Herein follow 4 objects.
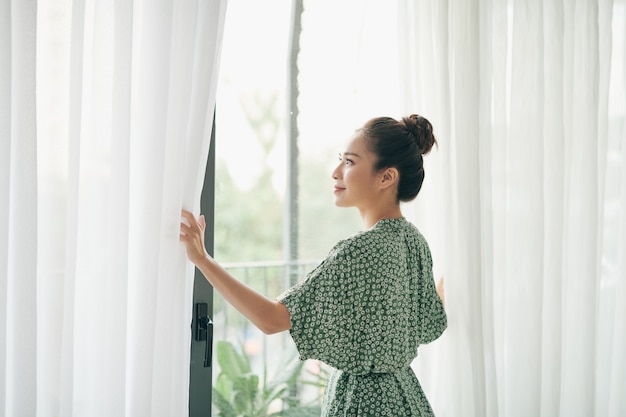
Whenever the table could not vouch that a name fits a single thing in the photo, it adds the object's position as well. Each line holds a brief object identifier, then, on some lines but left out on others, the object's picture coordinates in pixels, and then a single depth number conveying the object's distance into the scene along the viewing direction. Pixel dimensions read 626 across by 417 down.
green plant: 2.05
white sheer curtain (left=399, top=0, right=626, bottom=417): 2.03
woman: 1.55
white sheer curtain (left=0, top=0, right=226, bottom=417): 1.35
